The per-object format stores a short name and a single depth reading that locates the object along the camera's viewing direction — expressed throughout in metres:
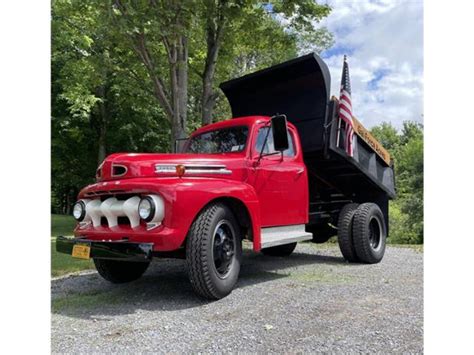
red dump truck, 4.14
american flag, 6.23
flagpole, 6.19
